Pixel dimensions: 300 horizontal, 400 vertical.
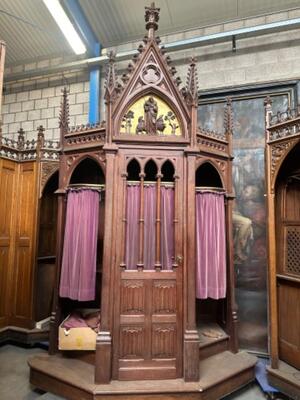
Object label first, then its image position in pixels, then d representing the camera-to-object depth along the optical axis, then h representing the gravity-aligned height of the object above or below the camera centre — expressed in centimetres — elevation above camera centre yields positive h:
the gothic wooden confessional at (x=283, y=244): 302 -10
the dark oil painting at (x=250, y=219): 393 +19
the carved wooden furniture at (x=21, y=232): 405 -2
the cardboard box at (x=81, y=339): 293 -102
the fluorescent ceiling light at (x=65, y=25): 418 +292
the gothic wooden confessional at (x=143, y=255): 272 -22
